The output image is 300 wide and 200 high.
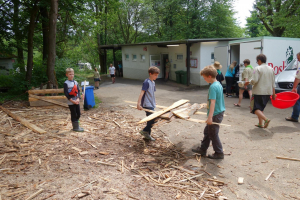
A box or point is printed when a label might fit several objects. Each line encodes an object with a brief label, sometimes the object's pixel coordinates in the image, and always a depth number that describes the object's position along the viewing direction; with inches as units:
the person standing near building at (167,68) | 869.9
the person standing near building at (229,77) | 501.2
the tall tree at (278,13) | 673.8
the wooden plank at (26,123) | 249.5
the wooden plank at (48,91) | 376.8
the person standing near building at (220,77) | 476.7
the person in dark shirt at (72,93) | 234.8
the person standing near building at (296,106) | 277.3
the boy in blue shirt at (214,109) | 179.3
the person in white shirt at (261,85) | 259.8
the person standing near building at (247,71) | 364.2
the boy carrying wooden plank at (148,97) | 218.2
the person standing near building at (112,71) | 860.5
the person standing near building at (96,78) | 705.6
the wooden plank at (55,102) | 366.9
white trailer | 453.7
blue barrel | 381.4
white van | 382.9
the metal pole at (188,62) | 692.1
